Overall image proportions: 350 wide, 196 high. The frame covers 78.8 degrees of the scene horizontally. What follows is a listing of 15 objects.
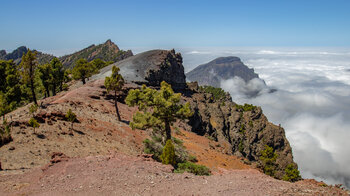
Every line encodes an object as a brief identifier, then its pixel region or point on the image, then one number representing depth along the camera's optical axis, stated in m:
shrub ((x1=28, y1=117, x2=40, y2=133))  16.98
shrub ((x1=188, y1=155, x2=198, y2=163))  22.72
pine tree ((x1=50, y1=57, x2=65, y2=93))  45.38
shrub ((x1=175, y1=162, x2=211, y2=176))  16.00
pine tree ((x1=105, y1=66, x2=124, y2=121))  29.59
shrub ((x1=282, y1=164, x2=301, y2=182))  35.35
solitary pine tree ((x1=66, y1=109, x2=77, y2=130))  20.68
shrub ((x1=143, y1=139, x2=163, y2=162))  20.84
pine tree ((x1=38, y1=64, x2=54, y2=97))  42.09
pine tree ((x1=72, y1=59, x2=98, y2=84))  53.41
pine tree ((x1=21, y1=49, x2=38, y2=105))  28.36
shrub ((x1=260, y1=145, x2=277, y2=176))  37.76
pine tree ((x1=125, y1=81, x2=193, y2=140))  19.92
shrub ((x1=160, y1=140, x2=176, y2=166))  15.95
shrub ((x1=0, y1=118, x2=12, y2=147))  15.21
